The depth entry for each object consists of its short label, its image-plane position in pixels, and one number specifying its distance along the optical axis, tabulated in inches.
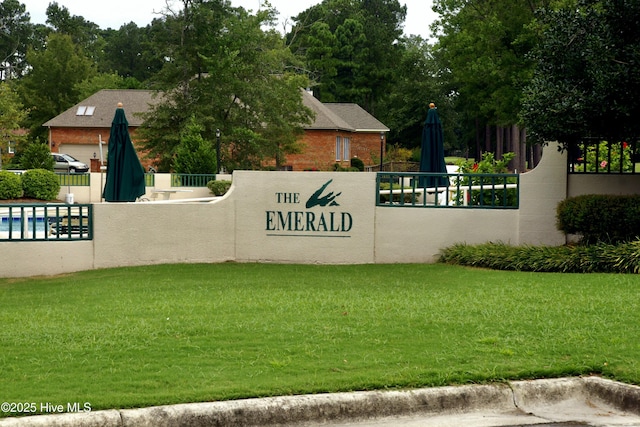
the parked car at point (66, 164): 2244.1
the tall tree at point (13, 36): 4175.7
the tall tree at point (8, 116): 2198.8
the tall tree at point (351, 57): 3284.9
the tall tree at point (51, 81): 2901.1
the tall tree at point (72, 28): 4136.3
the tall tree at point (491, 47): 1656.0
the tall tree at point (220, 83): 1836.9
